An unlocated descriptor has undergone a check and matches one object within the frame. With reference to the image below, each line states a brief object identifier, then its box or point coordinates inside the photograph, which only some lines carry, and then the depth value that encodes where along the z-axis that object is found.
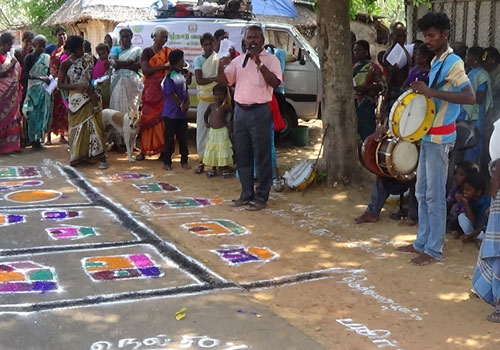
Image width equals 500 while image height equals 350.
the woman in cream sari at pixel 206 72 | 9.25
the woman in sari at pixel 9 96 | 10.23
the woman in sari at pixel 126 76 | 10.56
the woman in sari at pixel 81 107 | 9.40
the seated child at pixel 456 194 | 6.43
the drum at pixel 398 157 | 6.38
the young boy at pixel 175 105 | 9.57
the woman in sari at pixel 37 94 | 11.00
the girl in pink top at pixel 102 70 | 10.69
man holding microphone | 7.32
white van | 11.31
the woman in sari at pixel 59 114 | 11.67
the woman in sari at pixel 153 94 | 9.98
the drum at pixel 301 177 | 8.46
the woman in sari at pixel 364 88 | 9.11
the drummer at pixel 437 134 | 5.43
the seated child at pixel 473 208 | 6.38
